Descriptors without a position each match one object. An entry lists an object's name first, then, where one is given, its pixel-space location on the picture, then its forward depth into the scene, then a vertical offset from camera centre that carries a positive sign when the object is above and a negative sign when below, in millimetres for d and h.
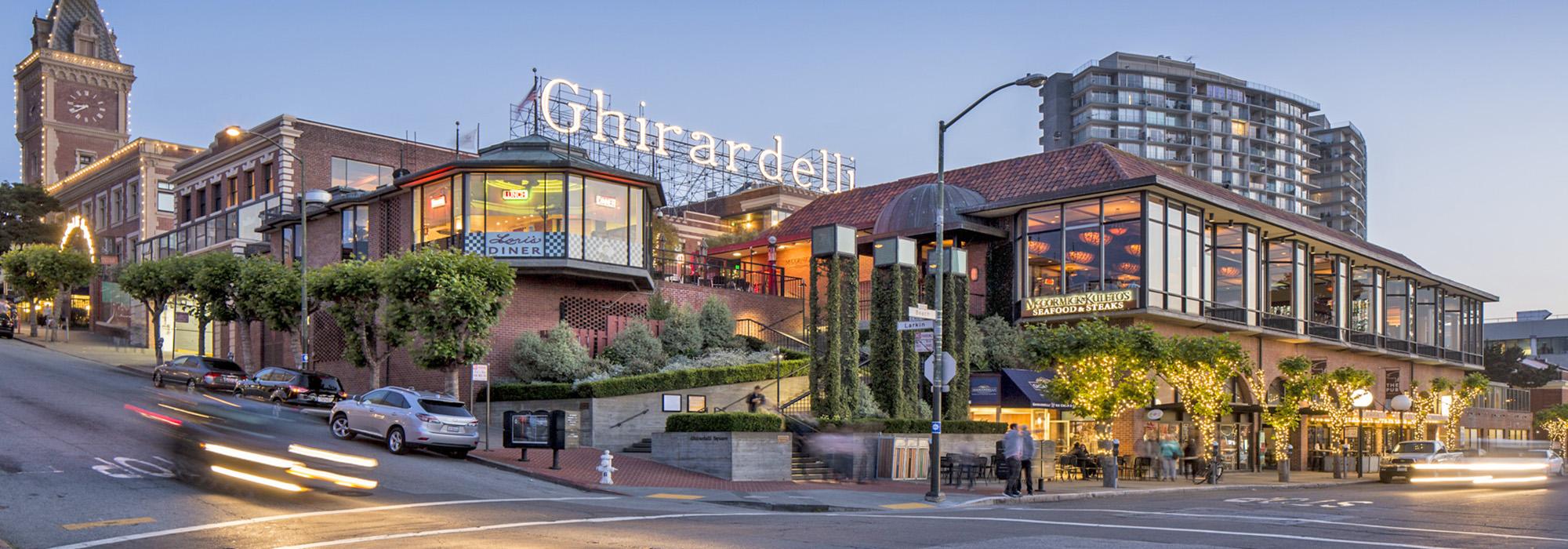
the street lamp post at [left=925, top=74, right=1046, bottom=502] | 24781 -646
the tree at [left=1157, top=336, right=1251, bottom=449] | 36188 -1976
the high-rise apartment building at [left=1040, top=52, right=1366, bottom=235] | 139875 +21601
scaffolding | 61969 +8428
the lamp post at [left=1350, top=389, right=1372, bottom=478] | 46281 -3719
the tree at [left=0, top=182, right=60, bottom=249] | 85125 +6080
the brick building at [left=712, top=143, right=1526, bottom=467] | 41406 +1772
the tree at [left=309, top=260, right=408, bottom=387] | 37281 -166
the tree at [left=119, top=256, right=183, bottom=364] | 50562 +749
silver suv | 27016 -2686
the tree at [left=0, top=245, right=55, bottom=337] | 66000 +1408
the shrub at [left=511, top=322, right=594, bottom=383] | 37219 -1721
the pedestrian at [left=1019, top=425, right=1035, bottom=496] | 26812 -3428
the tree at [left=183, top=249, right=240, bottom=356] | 47250 +701
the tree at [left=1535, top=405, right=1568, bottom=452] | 67688 -6575
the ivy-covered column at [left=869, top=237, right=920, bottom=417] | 32438 -684
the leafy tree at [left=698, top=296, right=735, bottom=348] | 42562 -754
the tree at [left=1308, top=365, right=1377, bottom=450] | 45500 -3323
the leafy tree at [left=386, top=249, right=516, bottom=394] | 33250 -23
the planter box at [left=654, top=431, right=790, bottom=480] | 28266 -3565
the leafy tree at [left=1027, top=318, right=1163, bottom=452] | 33906 -1787
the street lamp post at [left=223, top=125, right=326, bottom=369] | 40344 -774
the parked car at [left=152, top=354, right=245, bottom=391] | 40406 -2427
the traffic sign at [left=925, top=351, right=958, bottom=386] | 25716 -1355
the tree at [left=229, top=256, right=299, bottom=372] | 43438 +270
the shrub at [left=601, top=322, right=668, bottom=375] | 38875 -1519
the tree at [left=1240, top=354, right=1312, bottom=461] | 41812 -3358
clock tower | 102938 +17714
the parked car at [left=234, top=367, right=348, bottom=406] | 36719 -2630
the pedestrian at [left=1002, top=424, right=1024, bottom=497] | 26062 -3221
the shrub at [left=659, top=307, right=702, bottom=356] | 41062 -1164
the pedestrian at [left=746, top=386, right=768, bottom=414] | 34406 -2755
